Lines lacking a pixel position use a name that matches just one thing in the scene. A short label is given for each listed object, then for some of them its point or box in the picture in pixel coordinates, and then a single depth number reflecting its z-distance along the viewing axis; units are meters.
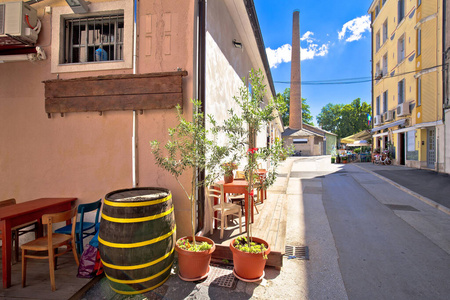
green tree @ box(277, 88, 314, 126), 44.56
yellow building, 11.69
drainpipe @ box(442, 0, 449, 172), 10.95
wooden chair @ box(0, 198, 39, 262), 3.34
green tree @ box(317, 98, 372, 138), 45.28
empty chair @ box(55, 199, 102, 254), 3.04
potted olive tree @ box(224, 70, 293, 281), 2.60
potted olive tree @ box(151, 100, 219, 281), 2.72
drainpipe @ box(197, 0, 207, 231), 3.65
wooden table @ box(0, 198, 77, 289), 2.66
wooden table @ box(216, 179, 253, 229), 3.95
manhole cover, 5.84
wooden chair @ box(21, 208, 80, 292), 2.61
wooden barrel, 2.38
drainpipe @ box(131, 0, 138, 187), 3.56
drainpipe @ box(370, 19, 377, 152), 20.60
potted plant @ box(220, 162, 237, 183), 3.07
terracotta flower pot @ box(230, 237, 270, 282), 2.61
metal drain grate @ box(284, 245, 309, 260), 3.41
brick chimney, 29.59
